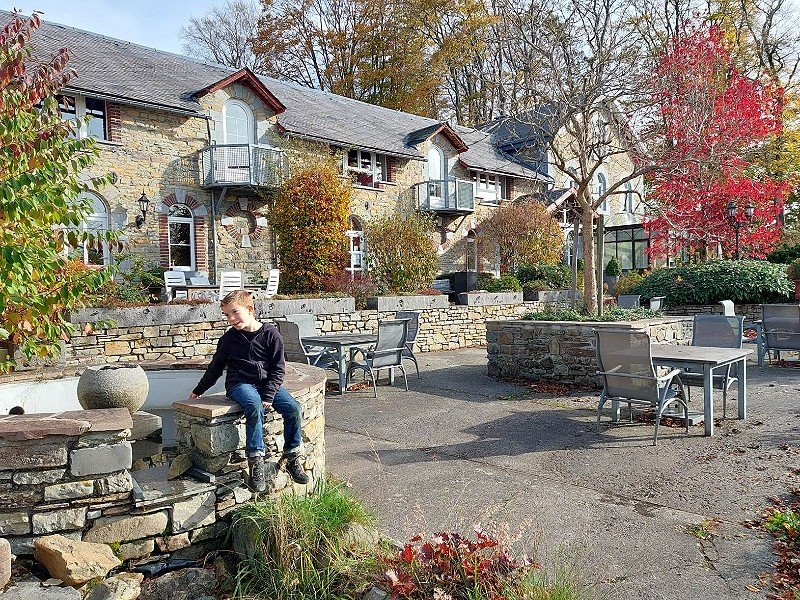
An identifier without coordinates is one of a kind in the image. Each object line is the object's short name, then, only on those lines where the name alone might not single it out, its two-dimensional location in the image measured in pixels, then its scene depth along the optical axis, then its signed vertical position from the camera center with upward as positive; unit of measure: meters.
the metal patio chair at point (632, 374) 5.94 -0.89
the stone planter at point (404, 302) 12.53 -0.31
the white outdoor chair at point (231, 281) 15.18 +0.25
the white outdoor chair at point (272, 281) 14.08 +0.20
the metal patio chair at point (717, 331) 7.72 -0.63
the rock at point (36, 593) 2.91 -1.40
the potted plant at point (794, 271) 16.30 +0.21
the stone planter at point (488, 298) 14.60 -0.31
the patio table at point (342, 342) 8.50 -0.75
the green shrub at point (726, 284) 15.75 -0.07
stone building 16.23 +4.20
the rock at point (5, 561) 2.93 -1.25
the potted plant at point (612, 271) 27.62 +0.54
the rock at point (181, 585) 3.17 -1.51
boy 3.91 -0.50
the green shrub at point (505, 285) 17.83 +0.02
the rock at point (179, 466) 3.64 -1.03
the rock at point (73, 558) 3.06 -1.33
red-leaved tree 10.59 +2.86
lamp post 18.27 +1.93
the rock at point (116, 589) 3.03 -1.46
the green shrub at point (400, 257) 14.41 +0.71
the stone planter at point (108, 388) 3.91 -0.59
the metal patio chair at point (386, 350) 8.52 -0.86
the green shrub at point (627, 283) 19.39 -0.01
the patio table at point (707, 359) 6.03 -0.78
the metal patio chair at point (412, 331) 9.56 -0.68
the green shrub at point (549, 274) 19.47 +0.33
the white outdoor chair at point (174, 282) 14.68 +0.25
